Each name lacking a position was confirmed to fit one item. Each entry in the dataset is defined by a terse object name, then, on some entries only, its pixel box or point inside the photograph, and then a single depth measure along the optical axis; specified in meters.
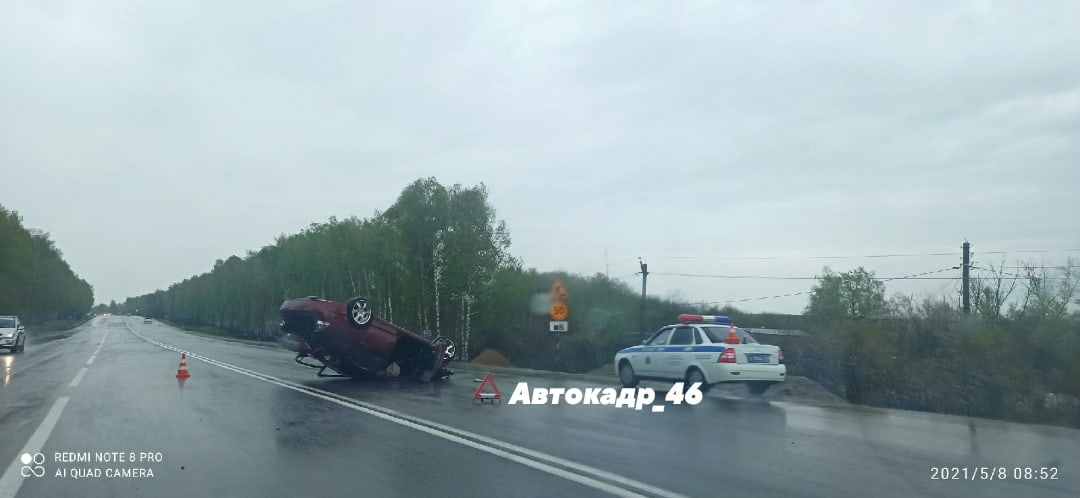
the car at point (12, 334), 36.78
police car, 16.30
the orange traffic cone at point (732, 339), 16.48
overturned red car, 20.48
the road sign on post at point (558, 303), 26.00
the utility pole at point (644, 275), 42.64
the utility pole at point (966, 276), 36.74
